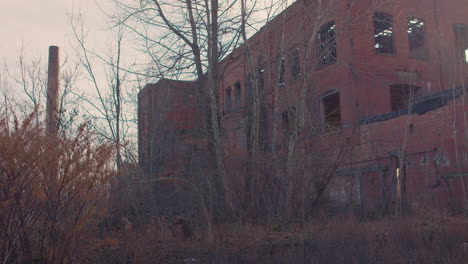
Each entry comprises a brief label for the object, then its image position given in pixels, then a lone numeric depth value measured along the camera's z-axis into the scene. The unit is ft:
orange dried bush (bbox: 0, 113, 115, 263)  18.66
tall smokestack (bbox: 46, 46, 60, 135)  41.29
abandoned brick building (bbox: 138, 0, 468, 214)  40.04
